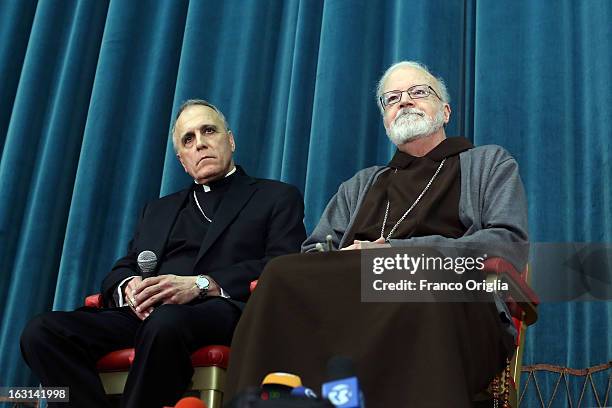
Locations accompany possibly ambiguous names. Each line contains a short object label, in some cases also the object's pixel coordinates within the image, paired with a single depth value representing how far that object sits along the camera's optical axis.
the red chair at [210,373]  2.23
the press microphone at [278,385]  1.25
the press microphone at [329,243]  1.92
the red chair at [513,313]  2.02
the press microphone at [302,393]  1.19
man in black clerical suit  2.19
